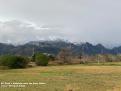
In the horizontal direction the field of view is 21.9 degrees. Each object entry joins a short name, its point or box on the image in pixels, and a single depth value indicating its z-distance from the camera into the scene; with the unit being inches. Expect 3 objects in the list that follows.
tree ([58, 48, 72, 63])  5772.6
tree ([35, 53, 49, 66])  4500.0
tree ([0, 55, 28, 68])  3811.5
